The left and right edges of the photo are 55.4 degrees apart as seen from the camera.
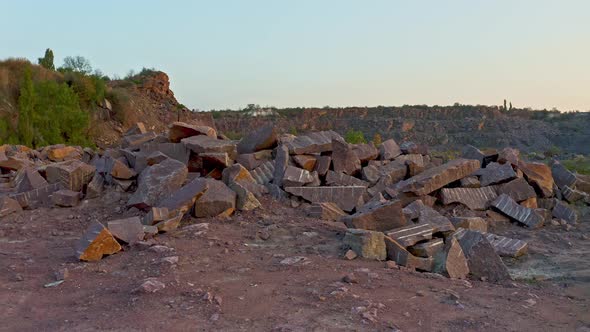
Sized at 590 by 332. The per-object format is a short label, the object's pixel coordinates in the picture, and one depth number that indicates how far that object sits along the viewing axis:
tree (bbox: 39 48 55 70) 28.89
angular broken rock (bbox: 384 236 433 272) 5.73
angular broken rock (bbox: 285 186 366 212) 7.88
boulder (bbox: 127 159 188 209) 7.43
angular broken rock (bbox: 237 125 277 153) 9.18
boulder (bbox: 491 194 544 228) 8.51
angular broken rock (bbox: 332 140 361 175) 8.80
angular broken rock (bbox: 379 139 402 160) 9.67
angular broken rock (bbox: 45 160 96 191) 8.57
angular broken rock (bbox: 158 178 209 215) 6.82
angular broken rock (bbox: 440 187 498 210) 8.59
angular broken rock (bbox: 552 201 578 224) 8.96
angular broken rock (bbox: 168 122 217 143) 9.20
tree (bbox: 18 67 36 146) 17.47
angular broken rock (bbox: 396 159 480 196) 8.35
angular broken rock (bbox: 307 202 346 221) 7.43
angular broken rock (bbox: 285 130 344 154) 8.80
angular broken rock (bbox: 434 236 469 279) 5.55
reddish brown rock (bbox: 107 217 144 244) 6.04
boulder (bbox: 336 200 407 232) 6.56
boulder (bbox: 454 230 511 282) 5.66
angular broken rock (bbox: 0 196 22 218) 7.95
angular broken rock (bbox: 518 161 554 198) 9.59
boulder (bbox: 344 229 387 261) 5.77
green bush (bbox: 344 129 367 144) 18.34
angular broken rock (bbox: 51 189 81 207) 8.13
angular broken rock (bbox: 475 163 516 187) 9.12
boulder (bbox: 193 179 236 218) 6.98
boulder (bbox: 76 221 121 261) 5.66
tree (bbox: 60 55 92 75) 27.85
